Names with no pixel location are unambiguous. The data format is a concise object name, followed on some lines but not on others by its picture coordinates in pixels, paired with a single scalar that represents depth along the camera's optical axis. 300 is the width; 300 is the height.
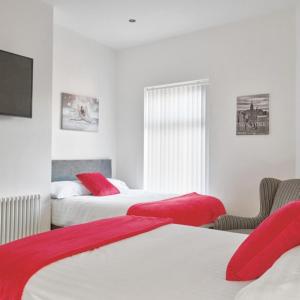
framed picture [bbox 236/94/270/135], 3.94
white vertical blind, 4.50
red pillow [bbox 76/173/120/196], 4.21
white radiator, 3.32
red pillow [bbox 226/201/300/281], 1.35
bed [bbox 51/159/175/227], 3.59
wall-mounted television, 3.24
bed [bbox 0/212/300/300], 1.25
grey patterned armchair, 3.08
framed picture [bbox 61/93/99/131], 4.49
